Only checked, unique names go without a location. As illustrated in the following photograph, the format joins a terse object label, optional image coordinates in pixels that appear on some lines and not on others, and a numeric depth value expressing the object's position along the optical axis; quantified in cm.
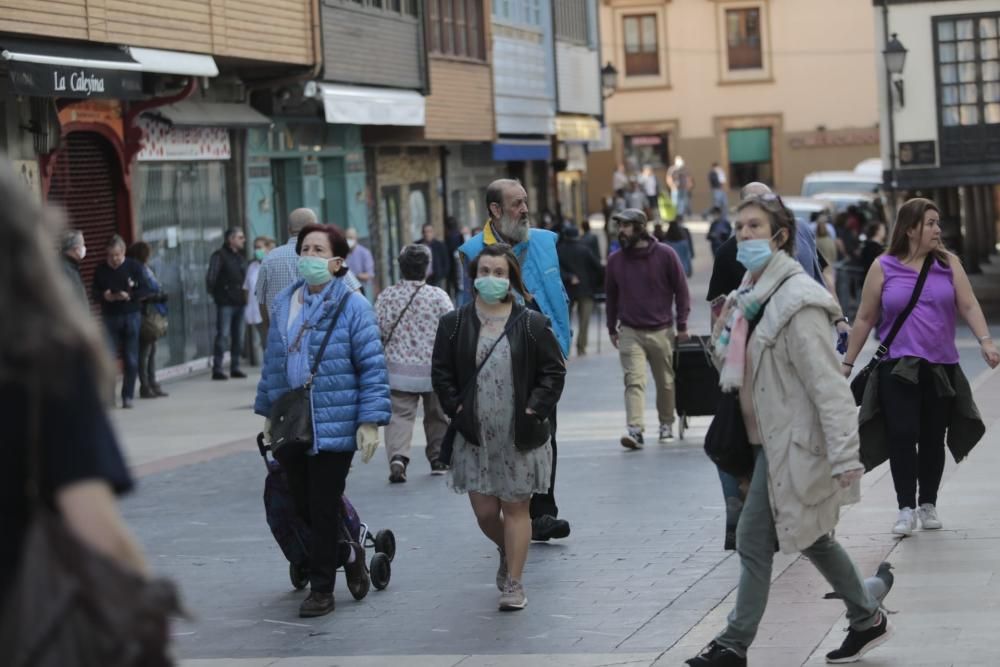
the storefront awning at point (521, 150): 3847
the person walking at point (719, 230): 3925
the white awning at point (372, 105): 2716
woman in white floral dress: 878
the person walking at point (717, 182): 5690
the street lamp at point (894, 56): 3100
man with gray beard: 1034
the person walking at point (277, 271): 1370
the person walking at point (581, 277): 2642
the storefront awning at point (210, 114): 2392
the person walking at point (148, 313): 2094
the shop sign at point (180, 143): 2369
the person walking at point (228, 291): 2355
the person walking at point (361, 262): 2603
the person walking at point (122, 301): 2042
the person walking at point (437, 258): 3077
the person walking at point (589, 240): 2975
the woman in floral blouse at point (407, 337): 1373
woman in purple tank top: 1000
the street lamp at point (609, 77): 4588
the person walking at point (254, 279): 2398
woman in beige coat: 687
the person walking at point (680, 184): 5822
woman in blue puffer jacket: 877
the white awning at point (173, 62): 2038
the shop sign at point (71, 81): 1783
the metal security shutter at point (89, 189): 2194
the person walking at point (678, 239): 3344
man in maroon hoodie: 1516
